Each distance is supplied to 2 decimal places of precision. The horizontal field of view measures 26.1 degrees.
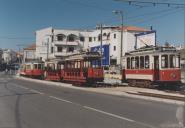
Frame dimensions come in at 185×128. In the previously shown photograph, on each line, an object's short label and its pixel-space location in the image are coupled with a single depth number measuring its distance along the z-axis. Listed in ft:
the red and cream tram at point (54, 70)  148.81
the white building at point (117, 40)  294.05
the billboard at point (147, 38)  169.13
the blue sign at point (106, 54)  156.35
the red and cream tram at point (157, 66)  97.91
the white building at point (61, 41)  357.20
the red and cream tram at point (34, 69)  203.79
